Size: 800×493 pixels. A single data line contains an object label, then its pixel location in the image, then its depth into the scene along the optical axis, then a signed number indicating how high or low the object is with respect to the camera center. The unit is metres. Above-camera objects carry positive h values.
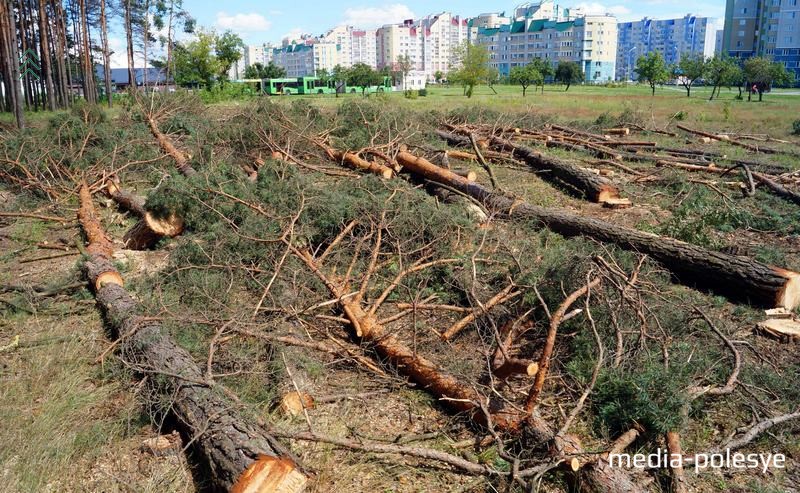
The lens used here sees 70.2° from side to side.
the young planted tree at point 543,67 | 62.00 +4.94
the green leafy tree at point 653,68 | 48.44 +3.64
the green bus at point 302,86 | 55.02 +2.84
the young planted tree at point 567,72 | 65.25 +4.59
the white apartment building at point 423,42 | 133.62 +16.73
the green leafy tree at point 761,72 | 39.16 +2.65
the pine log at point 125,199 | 7.80 -1.16
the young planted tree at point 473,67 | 46.16 +3.68
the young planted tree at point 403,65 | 80.19 +6.95
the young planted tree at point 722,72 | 40.56 +2.78
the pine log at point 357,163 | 8.59 -0.75
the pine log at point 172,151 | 8.88 -0.61
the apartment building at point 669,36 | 149.00 +19.67
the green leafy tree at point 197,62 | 38.41 +3.51
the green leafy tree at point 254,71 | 68.62 +5.24
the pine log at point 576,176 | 8.45 -1.00
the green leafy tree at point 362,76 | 58.59 +3.87
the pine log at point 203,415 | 2.60 -1.58
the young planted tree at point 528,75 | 51.16 +3.41
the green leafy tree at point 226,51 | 39.94 +4.41
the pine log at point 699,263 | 4.82 -1.35
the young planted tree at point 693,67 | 43.34 +3.33
